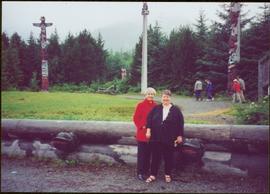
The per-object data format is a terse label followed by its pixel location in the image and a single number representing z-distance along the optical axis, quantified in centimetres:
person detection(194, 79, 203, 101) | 1599
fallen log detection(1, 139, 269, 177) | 541
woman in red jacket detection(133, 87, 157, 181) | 553
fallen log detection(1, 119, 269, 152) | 540
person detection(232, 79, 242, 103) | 1375
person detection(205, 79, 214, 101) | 1609
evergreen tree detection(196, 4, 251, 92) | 1842
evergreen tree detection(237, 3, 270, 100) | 1648
